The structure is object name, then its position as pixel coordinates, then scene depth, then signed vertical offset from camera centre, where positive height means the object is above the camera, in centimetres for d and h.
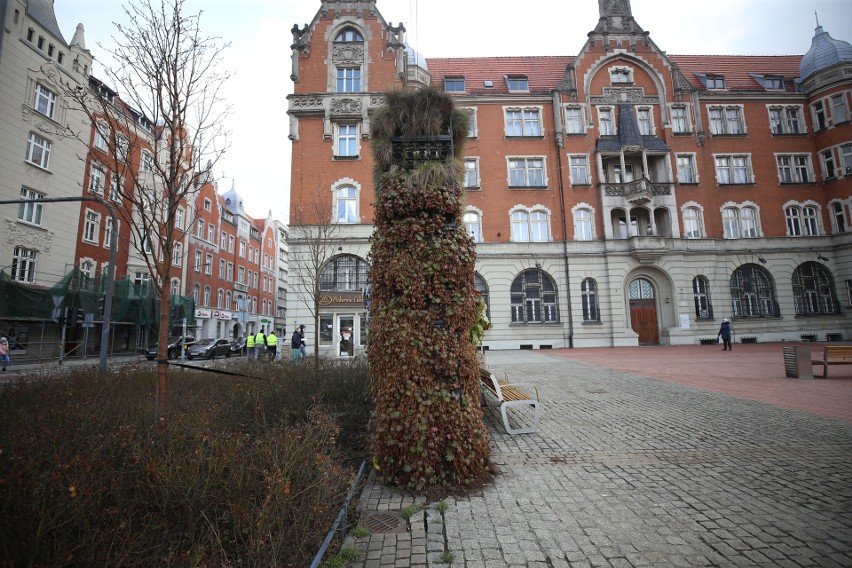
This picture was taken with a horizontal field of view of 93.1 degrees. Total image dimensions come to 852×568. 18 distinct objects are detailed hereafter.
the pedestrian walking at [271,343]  2266 -62
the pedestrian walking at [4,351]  1677 -62
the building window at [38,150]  2120 +997
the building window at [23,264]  2139 +387
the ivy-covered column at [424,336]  416 -7
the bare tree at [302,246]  2374 +514
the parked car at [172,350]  2424 -103
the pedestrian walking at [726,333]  2095 -45
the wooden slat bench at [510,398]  625 -112
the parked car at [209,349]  2653 -107
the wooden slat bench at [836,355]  1092 -88
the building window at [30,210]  2167 +693
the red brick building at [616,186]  2633 +959
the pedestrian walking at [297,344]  2045 -67
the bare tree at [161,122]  540 +297
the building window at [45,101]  2014 +1215
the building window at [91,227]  2708 +729
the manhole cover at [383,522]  345 -169
